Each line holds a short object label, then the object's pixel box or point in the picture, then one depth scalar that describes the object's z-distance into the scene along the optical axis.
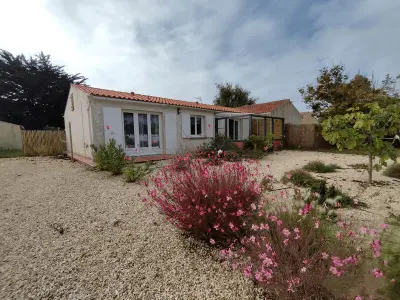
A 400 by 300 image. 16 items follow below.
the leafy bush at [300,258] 1.33
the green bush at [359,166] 6.91
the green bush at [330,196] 3.04
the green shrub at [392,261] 1.09
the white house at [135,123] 8.30
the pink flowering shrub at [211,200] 2.14
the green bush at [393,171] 5.46
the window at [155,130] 10.00
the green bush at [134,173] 5.41
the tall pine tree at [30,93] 20.89
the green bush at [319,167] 6.37
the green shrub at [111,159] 6.32
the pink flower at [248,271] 1.42
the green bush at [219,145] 10.45
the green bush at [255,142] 12.04
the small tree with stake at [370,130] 3.75
